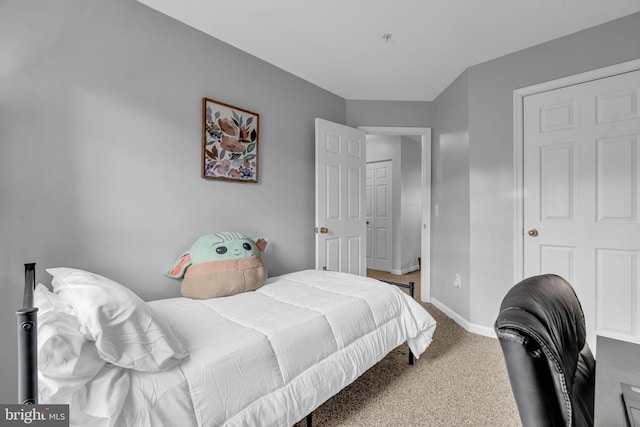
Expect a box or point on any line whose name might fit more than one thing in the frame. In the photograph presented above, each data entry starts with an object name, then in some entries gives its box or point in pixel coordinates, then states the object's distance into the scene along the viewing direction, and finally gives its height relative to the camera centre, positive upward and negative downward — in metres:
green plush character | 1.88 -0.38
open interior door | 2.97 +0.13
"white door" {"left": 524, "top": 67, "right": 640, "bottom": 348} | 2.12 +0.12
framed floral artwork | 2.27 +0.56
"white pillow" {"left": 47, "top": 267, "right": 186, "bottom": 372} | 0.91 -0.38
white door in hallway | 5.41 -0.12
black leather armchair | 0.56 -0.31
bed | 0.86 -0.56
